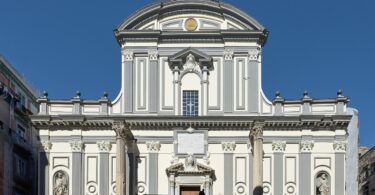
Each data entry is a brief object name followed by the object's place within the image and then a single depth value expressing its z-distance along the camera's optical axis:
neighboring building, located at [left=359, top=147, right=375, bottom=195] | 61.06
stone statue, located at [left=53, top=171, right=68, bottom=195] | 39.94
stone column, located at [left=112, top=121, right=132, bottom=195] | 37.88
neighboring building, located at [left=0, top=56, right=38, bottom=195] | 41.97
